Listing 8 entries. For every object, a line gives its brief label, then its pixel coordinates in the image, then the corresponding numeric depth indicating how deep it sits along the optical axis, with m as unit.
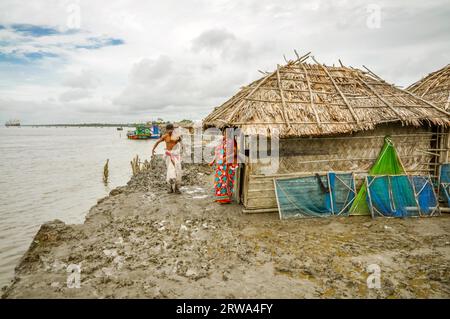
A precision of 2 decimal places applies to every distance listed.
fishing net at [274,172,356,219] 7.25
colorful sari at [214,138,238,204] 8.56
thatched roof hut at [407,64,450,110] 9.95
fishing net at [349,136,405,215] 7.77
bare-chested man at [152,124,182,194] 9.20
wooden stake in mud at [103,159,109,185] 17.10
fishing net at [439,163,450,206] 7.95
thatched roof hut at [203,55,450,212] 7.45
